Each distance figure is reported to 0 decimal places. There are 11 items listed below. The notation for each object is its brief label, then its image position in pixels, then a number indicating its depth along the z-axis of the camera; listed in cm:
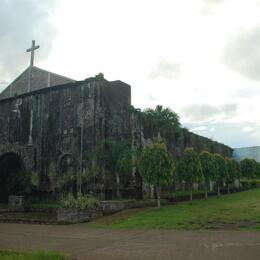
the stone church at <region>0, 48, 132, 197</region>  2012
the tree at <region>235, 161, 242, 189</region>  2973
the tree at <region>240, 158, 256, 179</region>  3378
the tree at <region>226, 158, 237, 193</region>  2759
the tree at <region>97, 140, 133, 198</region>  1813
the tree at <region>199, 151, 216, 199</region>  2244
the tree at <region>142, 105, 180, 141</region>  2307
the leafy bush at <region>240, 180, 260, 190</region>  3731
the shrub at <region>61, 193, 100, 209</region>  1427
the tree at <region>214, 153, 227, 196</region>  2496
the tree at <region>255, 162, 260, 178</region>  3565
